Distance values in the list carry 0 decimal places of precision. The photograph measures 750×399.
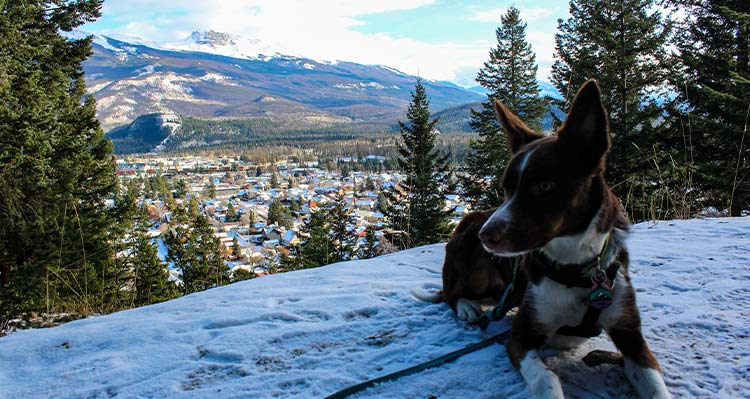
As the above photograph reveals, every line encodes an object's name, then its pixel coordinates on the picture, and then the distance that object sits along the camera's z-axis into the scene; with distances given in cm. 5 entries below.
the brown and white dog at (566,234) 180
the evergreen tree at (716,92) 1052
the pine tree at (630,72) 1616
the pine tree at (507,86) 2603
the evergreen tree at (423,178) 2358
